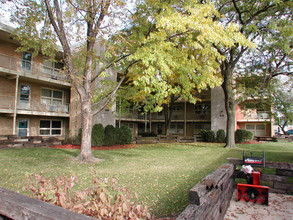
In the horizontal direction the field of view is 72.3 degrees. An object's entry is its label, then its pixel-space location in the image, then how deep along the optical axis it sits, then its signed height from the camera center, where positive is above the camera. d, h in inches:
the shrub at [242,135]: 875.4 -52.8
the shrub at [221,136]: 883.7 -59.4
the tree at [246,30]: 600.1 +288.8
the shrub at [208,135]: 901.8 -57.3
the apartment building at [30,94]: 641.6 +91.1
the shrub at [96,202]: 87.4 -37.9
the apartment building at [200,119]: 980.6 +19.4
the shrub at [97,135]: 697.6 -50.7
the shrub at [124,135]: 772.6 -54.0
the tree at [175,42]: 333.4 +146.0
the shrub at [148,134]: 1106.4 -69.3
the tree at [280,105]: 791.7 +77.1
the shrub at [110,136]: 735.1 -56.0
